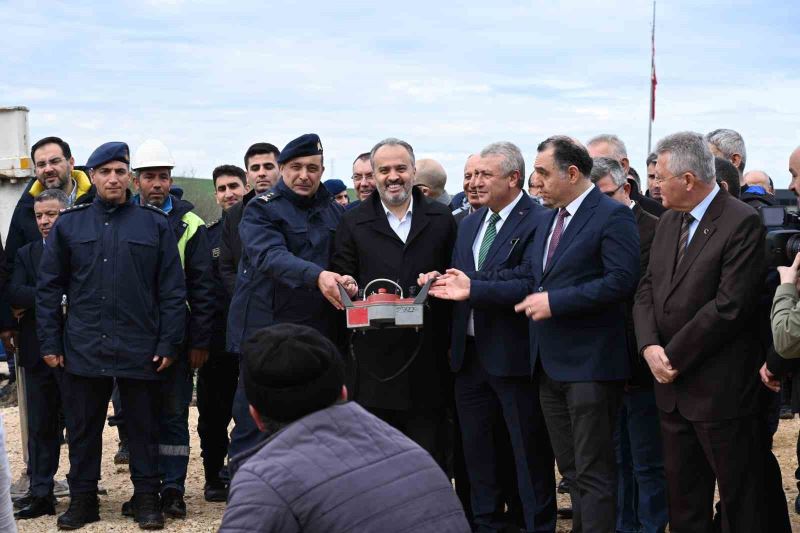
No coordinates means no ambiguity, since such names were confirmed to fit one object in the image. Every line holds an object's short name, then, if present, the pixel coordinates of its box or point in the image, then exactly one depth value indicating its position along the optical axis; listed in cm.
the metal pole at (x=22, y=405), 745
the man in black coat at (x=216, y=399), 751
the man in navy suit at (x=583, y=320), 528
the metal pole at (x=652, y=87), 1819
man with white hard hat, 704
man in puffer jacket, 265
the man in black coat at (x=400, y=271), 606
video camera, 462
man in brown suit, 488
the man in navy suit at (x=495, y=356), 579
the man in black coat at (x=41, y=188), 729
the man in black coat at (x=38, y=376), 708
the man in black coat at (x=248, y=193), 745
